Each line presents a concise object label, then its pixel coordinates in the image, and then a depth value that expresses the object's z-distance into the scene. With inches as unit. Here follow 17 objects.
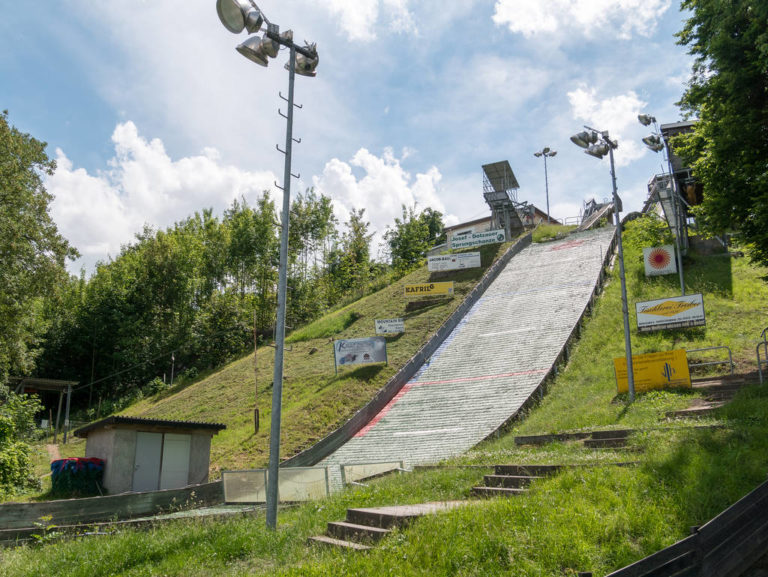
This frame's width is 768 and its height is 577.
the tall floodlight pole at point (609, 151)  716.0
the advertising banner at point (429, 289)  1571.1
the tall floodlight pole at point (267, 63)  403.9
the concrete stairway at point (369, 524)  307.3
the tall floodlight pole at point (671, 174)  850.8
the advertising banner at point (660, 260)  1265.9
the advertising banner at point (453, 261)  1780.8
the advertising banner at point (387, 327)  1343.5
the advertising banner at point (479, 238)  1919.3
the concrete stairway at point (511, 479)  381.7
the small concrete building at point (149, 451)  721.0
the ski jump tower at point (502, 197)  2103.8
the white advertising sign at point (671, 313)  967.0
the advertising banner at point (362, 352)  1157.7
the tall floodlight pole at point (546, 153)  2301.9
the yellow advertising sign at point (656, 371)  753.6
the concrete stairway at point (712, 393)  590.9
